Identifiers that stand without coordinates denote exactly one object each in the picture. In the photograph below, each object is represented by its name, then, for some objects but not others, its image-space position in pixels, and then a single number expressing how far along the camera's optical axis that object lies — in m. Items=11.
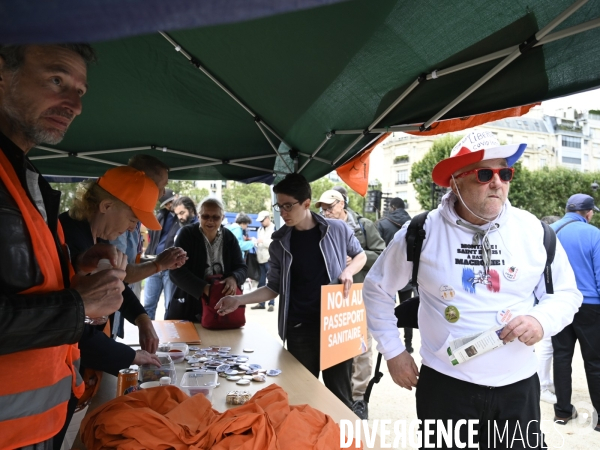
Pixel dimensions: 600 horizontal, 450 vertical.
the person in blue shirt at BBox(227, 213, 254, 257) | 10.70
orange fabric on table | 1.26
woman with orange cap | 1.85
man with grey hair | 1.02
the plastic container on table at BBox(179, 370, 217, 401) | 1.86
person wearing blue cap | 4.13
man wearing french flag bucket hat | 1.93
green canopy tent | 1.61
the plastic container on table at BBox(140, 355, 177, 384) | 1.94
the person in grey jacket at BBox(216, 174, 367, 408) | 3.09
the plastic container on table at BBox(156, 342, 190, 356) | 2.56
